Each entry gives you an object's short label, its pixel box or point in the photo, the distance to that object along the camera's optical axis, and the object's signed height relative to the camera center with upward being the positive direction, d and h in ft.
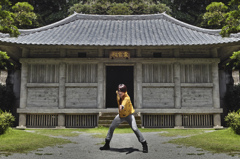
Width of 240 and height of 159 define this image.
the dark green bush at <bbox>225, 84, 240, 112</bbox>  49.03 -1.36
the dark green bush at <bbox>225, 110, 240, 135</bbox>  28.19 -3.60
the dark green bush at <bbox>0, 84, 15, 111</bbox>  49.03 -1.17
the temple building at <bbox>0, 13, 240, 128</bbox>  46.96 +2.03
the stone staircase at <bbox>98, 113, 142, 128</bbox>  44.01 -5.19
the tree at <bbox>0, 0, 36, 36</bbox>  27.02 +8.58
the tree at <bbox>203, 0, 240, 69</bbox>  26.71 +8.25
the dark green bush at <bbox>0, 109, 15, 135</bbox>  29.01 -3.57
